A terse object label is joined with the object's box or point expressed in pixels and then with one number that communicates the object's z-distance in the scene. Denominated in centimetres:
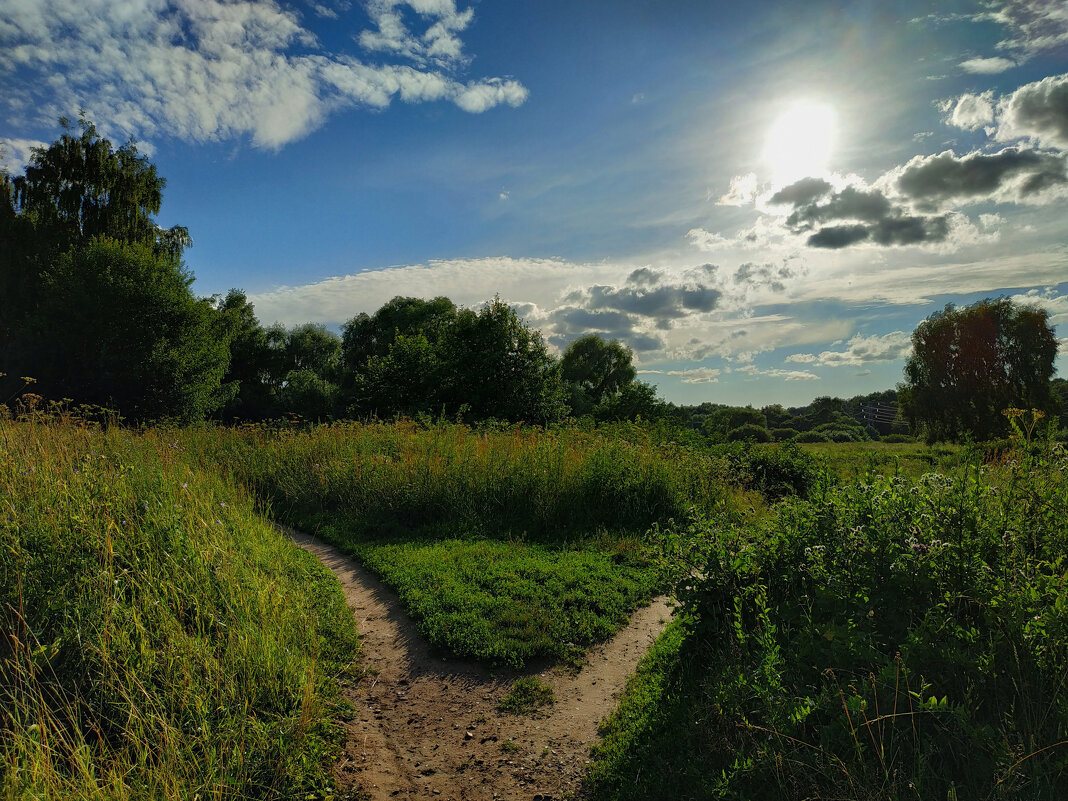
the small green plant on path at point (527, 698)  439
